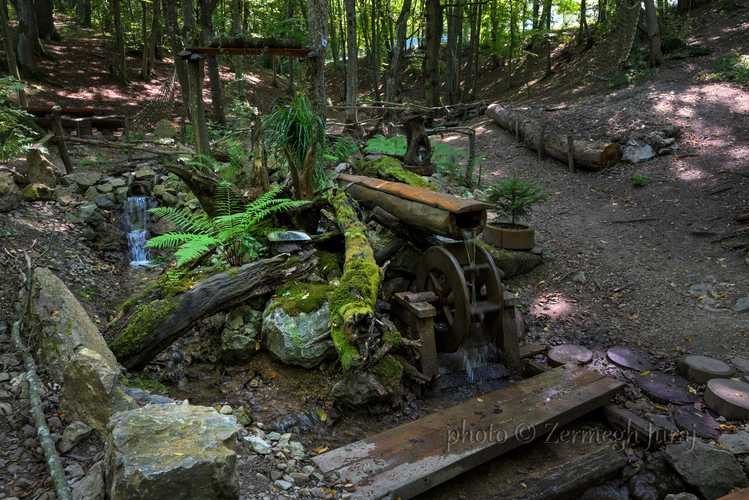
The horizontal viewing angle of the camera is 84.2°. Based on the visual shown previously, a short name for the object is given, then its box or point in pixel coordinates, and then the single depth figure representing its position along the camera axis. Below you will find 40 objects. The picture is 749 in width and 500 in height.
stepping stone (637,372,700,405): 3.89
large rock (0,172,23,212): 6.27
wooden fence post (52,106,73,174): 8.32
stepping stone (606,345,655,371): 4.48
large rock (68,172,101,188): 8.12
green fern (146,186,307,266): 4.38
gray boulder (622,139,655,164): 9.19
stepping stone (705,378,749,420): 3.55
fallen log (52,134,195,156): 8.01
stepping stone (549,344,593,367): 4.67
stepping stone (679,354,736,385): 4.01
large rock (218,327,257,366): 4.39
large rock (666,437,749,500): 3.03
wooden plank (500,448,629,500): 3.17
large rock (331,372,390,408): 3.73
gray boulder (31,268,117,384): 2.90
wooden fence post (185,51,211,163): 7.33
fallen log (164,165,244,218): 5.11
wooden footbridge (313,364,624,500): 2.93
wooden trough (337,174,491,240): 4.62
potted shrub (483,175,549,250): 6.59
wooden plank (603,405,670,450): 3.50
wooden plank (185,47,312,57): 6.95
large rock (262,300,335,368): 4.18
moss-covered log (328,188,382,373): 3.46
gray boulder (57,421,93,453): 2.32
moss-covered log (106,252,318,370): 3.74
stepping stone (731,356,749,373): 4.14
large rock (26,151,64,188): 7.52
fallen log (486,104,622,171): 9.31
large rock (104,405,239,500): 1.84
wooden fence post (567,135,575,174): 9.80
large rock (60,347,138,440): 2.43
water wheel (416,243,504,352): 4.69
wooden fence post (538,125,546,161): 11.12
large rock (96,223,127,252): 7.11
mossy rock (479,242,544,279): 6.43
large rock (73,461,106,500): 1.96
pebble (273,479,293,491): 2.57
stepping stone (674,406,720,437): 3.48
